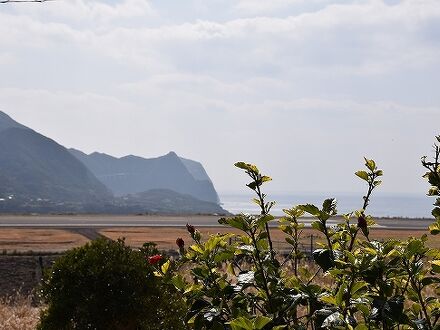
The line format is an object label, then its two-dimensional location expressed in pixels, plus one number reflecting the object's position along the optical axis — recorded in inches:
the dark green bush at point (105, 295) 285.4
